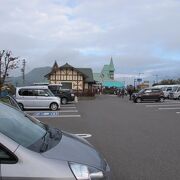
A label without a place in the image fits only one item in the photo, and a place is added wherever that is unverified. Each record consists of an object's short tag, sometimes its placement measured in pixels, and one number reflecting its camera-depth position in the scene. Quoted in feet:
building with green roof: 156.14
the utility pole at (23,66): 120.51
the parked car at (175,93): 75.76
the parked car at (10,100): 17.06
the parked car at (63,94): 59.19
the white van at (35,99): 43.95
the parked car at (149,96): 65.05
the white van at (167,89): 82.95
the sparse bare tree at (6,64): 64.60
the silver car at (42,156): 5.42
